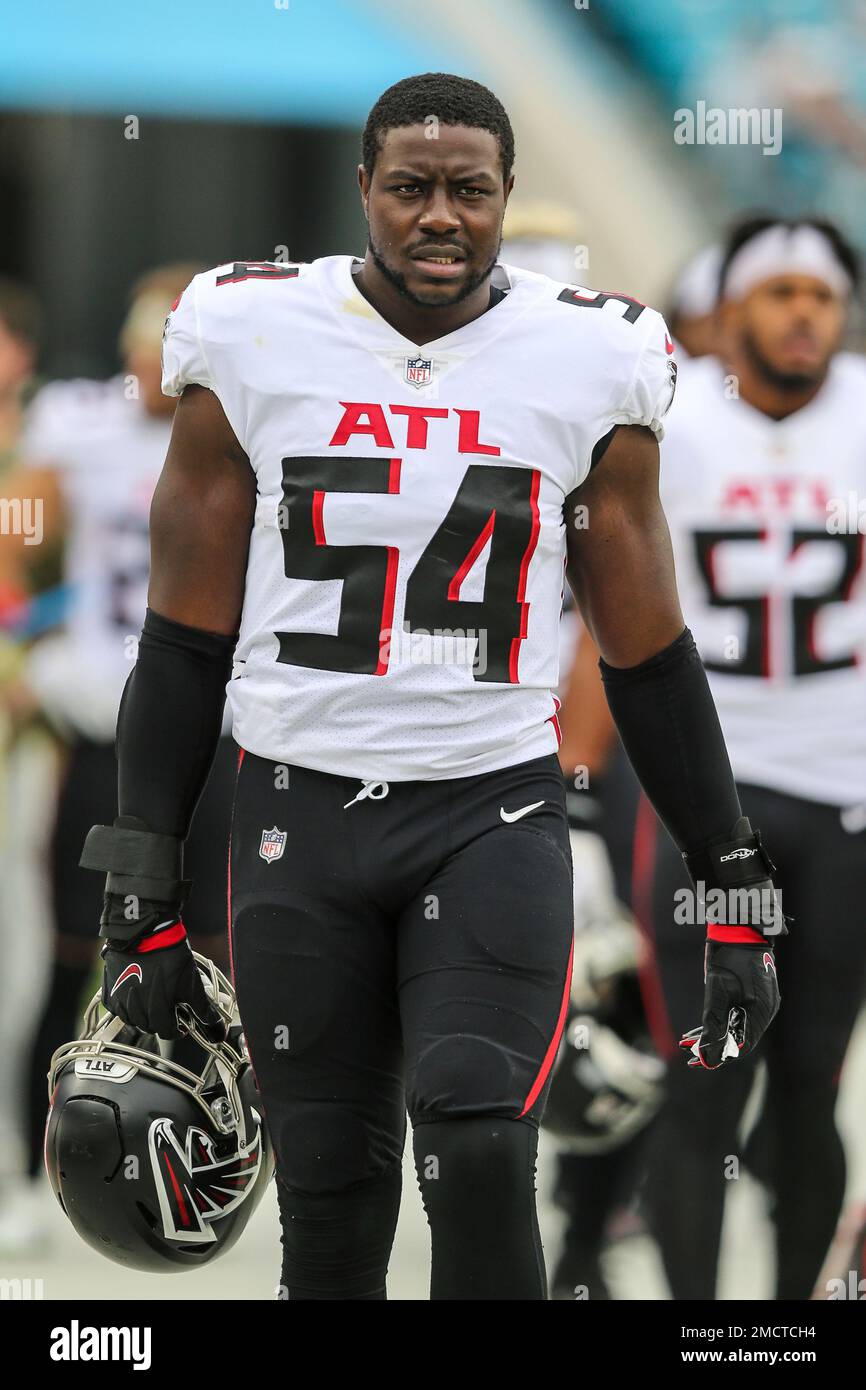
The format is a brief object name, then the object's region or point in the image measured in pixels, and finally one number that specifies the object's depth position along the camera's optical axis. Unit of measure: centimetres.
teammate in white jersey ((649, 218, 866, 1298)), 800
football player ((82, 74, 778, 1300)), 545
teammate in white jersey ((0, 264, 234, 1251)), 979
